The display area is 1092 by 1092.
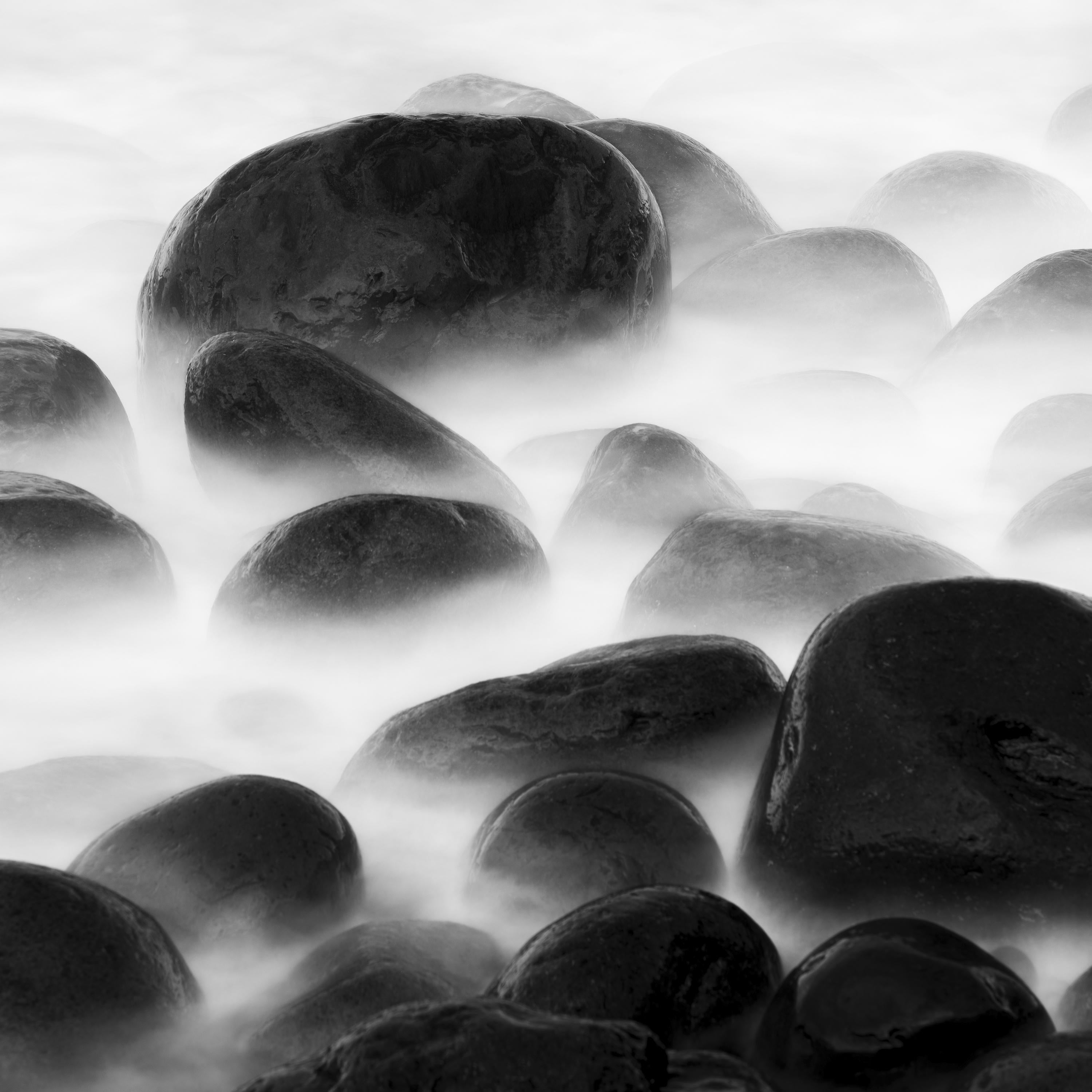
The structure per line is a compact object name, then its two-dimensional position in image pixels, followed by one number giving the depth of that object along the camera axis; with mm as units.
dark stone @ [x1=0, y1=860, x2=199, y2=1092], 3652
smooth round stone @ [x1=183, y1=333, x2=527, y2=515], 6605
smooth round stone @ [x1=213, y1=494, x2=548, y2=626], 5742
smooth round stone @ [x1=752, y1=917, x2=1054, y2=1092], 3469
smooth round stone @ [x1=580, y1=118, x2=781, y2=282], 9367
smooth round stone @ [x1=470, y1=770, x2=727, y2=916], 4195
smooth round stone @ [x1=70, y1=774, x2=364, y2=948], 4191
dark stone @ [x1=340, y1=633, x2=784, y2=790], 4695
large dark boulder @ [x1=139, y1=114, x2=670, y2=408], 7551
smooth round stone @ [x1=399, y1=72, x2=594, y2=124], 11078
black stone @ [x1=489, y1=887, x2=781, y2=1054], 3625
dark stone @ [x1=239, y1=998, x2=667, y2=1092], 3074
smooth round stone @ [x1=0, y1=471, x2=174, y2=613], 5797
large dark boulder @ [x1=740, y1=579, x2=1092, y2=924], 4121
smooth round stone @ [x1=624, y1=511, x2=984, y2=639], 5602
